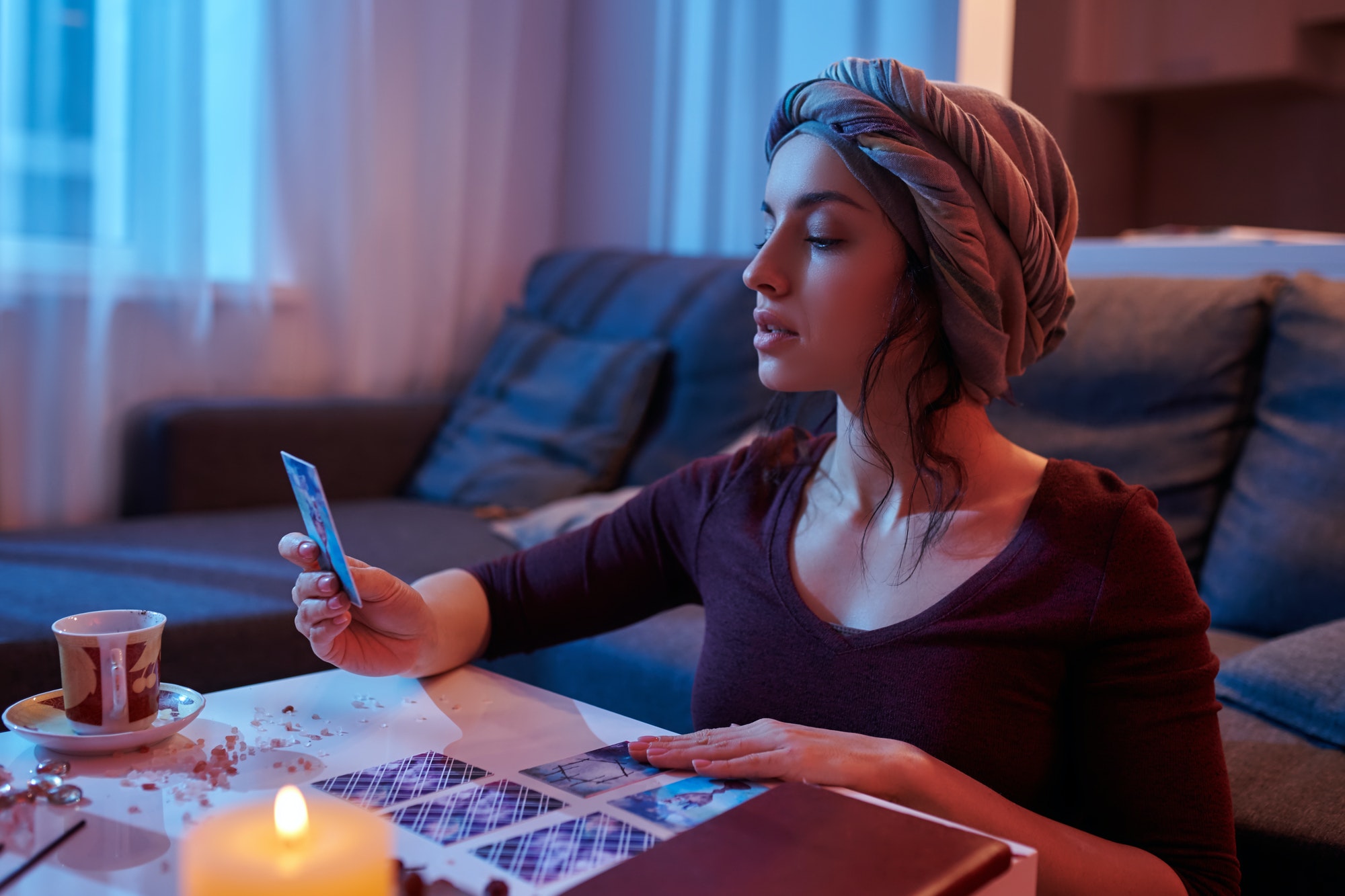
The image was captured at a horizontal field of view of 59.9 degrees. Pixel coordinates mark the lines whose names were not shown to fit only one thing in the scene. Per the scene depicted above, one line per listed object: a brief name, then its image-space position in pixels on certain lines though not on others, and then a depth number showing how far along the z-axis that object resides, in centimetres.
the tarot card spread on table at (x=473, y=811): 69
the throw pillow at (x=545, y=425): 242
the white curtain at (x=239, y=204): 226
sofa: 131
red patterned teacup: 83
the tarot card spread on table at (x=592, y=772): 77
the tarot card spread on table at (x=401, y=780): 75
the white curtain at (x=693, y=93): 273
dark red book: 59
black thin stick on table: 63
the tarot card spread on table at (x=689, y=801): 71
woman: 85
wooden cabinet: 373
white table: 65
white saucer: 82
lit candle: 50
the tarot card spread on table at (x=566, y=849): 64
